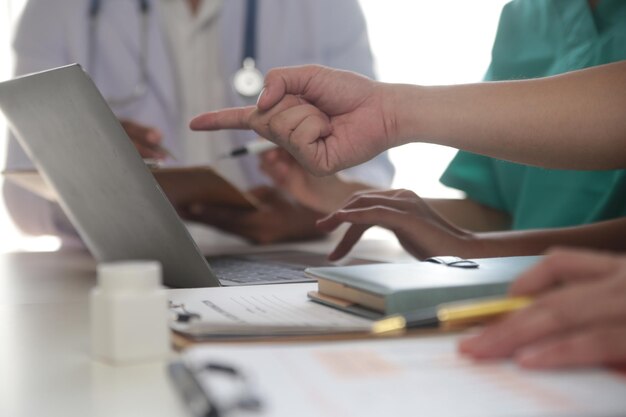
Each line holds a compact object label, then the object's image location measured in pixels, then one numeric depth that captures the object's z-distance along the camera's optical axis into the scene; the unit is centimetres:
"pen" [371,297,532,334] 77
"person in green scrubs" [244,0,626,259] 120
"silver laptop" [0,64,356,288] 98
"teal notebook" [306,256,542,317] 83
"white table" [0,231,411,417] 74
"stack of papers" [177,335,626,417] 70
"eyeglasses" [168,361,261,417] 69
